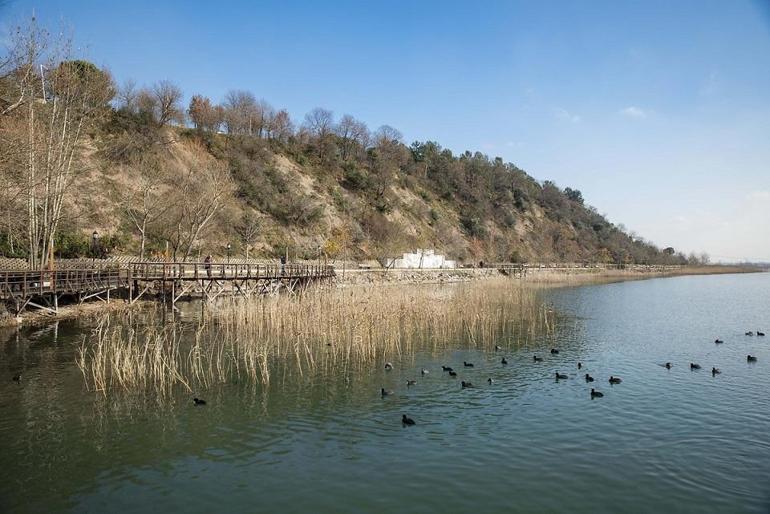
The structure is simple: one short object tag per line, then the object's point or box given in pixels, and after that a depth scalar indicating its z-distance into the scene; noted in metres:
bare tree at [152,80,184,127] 56.31
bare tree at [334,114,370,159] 83.25
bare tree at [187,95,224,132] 64.81
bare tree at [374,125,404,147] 90.02
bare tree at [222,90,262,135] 67.88
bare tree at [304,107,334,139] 79.25
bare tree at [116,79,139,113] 54.81
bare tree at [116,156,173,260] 38.86
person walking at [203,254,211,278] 28.36
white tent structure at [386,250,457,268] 56.94
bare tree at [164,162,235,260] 38.28
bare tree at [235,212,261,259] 49.05
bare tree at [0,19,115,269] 20.53
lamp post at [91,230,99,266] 35.34
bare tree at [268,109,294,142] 73.60
